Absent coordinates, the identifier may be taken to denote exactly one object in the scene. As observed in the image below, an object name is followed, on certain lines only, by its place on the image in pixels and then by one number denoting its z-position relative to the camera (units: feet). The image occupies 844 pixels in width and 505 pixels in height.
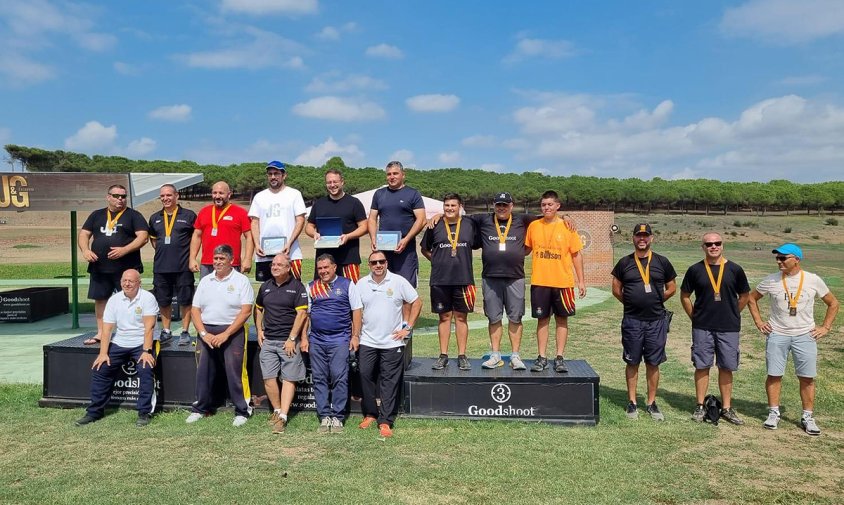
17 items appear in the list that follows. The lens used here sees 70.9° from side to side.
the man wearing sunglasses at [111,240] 22.58
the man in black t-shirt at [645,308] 19.62
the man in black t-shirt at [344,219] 21.39
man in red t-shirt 21.22
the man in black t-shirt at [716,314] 19.38
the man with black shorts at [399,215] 21.22
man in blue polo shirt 18.79
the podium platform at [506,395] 18.97
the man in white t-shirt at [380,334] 18.75
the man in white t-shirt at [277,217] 21.38
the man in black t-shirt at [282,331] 18.93
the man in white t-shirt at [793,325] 18.84
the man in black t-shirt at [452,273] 20.12
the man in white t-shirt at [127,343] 19.38
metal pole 36.24
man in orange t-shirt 19.71
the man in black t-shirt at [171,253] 22.04
